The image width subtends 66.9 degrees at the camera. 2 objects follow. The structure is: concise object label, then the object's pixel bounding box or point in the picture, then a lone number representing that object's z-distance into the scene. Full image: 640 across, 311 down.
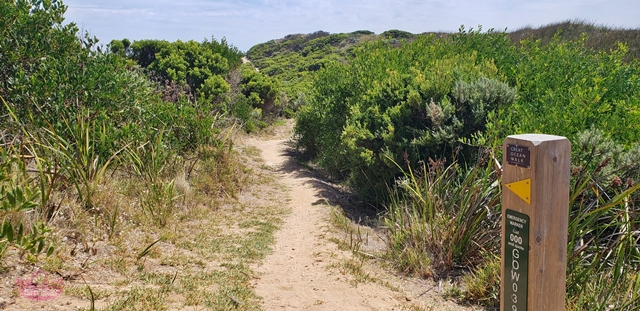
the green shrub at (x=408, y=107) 7.50
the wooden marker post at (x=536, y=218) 2.38
